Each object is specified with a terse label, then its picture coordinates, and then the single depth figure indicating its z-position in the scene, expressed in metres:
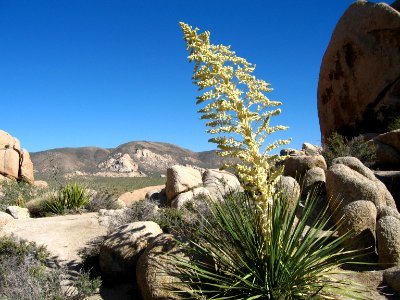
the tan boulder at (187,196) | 14.89
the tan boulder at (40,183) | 26.49
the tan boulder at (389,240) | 8.84
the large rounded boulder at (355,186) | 11.06
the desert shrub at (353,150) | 16.55
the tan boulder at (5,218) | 12.42
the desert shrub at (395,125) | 19.38
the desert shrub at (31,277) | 7.46
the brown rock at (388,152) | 16.64
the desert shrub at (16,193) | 16.51
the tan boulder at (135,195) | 22.61
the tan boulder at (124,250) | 8.68
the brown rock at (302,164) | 14.34
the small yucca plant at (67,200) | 14.61
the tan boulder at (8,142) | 25.84
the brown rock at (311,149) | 20.41
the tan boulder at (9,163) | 24.75
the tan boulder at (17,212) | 13.84
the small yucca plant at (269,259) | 5.00
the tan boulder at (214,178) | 16.36
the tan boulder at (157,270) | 6.96
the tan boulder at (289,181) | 11.76
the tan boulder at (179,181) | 16.30
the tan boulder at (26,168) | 25.63
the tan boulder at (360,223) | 9.77
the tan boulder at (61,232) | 10.23
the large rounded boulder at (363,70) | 20.69
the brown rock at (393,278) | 7.80
